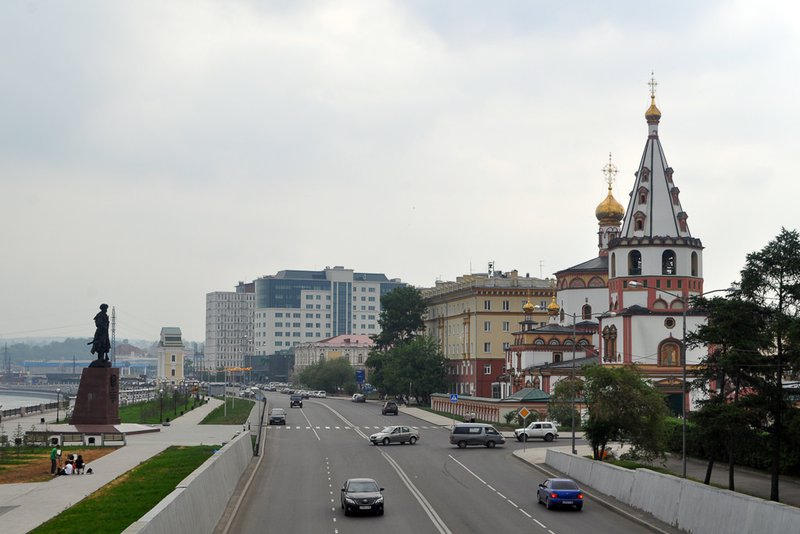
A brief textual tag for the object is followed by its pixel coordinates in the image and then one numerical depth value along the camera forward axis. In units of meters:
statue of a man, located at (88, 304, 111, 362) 73.38
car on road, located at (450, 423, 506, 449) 66.56
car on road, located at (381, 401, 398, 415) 108.81
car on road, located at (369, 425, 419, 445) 68.38
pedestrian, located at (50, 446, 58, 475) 49.34
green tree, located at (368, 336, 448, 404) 132.25
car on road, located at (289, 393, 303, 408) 126.12
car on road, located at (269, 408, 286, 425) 91.14
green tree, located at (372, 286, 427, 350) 154.62
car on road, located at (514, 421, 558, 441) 74.62
